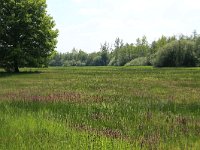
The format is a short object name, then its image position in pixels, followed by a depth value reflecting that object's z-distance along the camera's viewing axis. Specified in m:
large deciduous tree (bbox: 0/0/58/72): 57.41
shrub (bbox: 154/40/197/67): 107.44
